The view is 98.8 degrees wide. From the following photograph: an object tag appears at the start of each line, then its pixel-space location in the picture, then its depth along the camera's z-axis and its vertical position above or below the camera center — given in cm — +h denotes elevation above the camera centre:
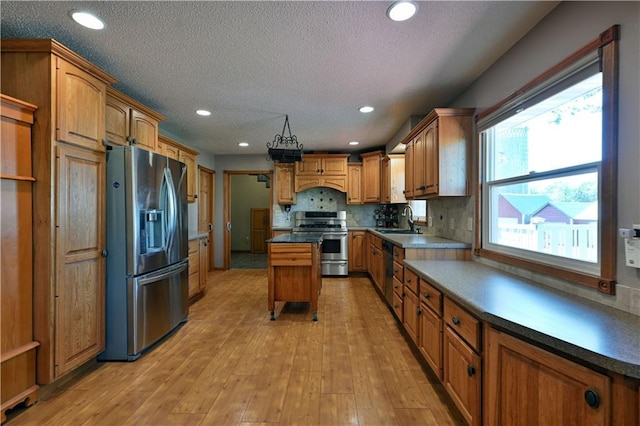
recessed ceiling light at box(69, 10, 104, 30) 168 +122
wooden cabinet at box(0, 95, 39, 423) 167 -31
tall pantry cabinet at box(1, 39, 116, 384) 182 +16
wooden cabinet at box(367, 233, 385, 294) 394 -80
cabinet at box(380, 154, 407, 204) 480 +59
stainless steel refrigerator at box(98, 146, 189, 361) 228 -34
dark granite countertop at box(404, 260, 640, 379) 87 -44
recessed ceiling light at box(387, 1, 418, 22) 156 +118
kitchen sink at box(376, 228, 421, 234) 416 -30
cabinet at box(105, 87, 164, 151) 240 +88
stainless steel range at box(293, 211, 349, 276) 529 -75
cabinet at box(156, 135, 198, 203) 360 +84
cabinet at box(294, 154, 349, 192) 555 +81
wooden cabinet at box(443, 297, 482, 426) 137 -83
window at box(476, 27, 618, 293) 129 +24
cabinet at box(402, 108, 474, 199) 255 +58
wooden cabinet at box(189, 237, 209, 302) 376 -80
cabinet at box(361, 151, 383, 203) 541 +71
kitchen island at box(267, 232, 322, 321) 326 -71
